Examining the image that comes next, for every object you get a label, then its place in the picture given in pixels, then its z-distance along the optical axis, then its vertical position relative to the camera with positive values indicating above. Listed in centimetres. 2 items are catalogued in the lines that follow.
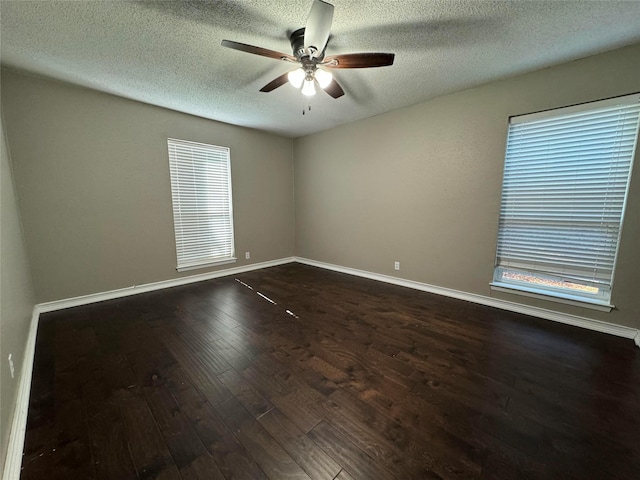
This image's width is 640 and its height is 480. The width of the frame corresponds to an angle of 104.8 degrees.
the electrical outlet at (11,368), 143 -92
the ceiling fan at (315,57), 149 +111
